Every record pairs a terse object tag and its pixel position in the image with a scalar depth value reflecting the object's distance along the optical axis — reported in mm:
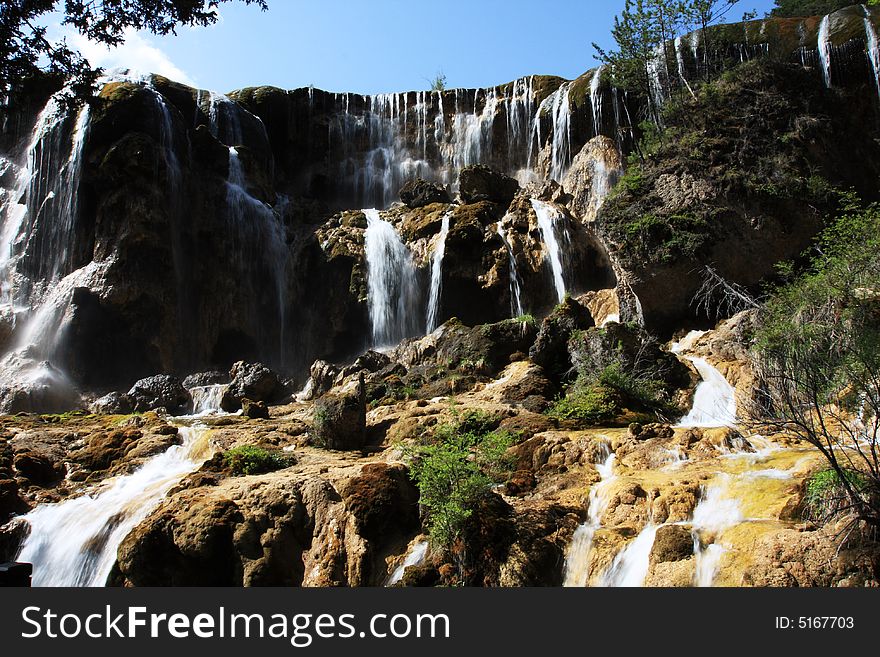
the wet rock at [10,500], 10820
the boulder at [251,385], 19531
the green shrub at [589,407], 13133
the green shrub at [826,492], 6690
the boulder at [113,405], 19120
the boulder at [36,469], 12078
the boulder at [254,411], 17422
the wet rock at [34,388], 20766
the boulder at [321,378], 20047
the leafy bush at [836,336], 6453
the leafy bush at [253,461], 11586
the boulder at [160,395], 19453
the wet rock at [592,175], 27156
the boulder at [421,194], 28641
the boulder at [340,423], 13594
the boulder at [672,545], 6969
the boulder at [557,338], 17102
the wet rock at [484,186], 27453
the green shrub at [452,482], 7926
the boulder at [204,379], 21828
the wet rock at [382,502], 8828
